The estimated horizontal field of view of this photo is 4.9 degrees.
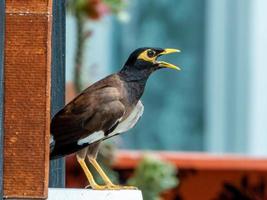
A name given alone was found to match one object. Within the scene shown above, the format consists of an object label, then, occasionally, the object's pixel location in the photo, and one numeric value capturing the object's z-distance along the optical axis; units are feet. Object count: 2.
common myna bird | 27.42
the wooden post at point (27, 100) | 26.29
